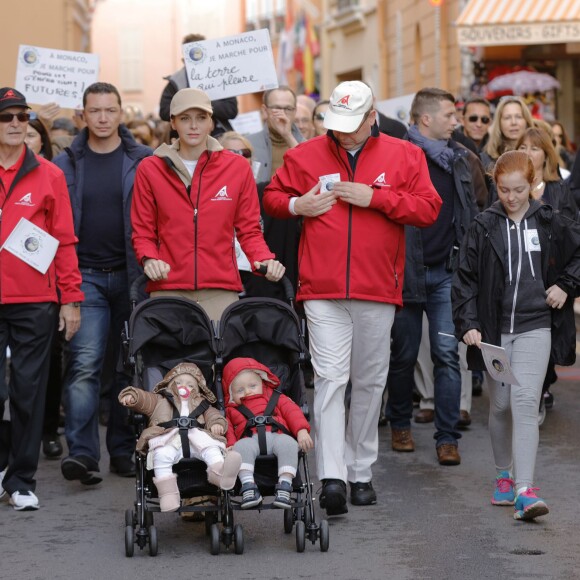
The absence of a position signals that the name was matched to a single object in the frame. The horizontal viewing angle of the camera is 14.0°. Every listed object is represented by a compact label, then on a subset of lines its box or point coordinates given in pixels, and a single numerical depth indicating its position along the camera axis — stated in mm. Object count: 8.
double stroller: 11052
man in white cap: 12112
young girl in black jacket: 12124
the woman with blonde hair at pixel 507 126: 16759
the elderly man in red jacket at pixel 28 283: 12348
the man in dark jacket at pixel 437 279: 14518
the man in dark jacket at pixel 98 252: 13584
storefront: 32065
